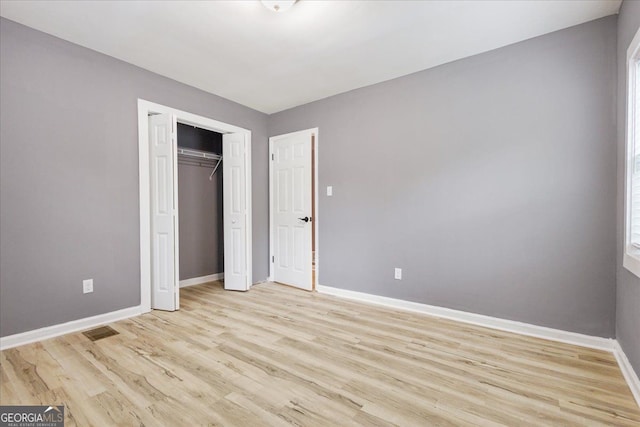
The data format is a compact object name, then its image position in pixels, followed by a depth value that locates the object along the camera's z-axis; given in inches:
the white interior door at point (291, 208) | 155.8
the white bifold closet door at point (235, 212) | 151.8
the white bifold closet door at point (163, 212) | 121.6
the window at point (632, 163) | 70.7
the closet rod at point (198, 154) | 158.6
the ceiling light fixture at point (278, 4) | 77.6
